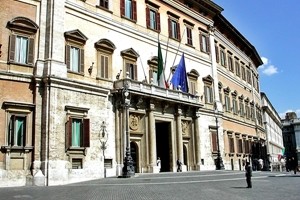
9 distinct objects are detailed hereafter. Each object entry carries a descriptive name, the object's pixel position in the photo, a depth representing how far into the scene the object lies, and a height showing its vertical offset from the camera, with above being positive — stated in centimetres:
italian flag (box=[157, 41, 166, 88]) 2662 +622
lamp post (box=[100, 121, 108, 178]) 2242 +131
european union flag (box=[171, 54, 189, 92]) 2827 +613
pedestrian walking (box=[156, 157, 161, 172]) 2573 -49
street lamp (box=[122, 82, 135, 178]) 2000 -39
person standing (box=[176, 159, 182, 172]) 2719 -71
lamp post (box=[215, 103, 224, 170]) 3130 -67
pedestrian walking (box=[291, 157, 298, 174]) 3068 -93
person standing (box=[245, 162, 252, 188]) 1616 -100
